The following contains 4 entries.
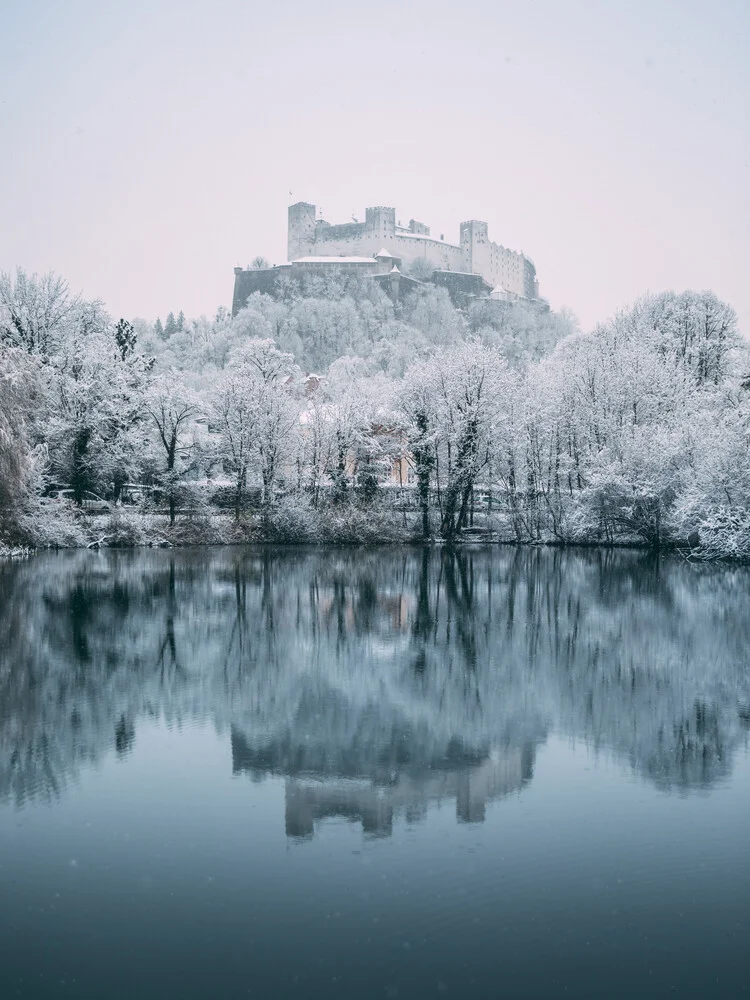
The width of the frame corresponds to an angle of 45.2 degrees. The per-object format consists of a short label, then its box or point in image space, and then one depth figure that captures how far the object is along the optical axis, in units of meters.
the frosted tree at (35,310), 40.12
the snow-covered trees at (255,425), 40.19
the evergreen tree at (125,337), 46.18
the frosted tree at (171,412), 39.34
